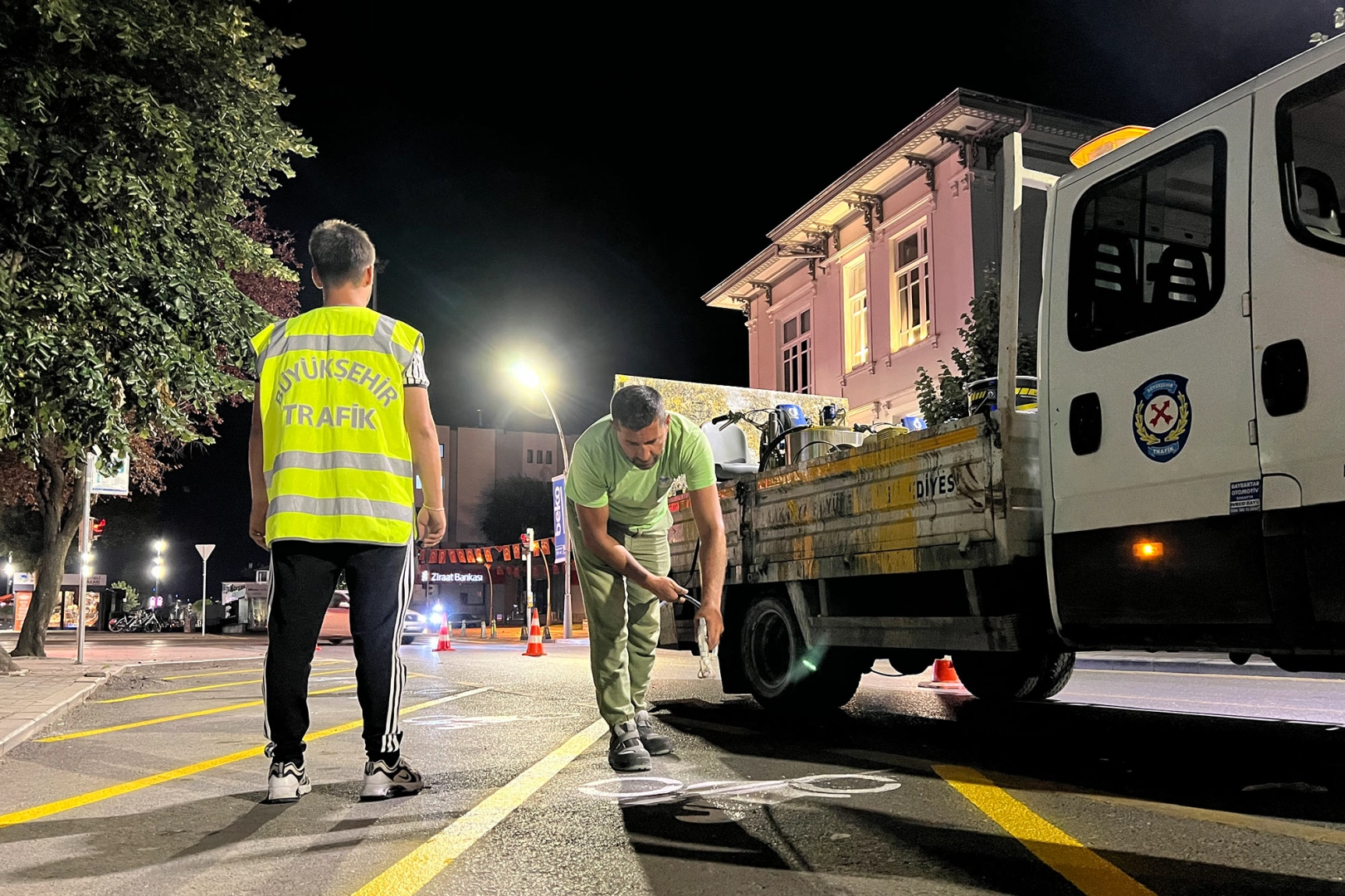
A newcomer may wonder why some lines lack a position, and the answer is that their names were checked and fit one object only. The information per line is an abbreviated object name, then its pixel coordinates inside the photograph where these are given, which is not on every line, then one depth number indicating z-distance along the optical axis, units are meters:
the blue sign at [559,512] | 30.73
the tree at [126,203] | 8.90
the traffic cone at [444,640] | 22.13
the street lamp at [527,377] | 24.99
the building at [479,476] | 71.69
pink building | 22.34
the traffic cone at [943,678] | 9.89
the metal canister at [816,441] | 8.07
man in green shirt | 4.72
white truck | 4.00
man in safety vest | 4.03
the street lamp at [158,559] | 49.61
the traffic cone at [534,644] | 18.61
